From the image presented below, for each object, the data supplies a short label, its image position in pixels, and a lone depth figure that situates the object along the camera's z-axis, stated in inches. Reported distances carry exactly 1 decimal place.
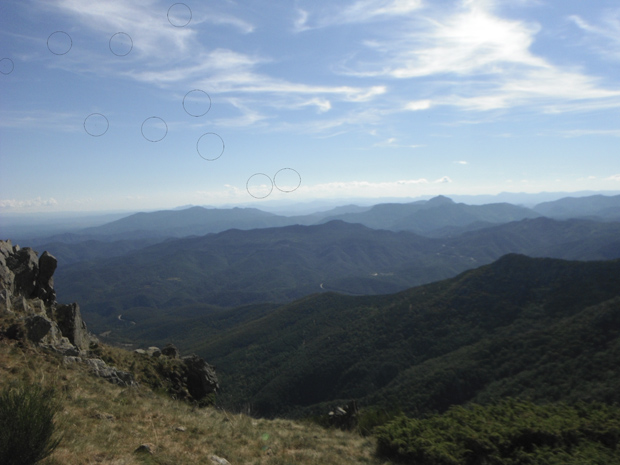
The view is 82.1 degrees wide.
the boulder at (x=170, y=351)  1006.4
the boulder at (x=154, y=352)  906.2
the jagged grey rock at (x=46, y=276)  823.1
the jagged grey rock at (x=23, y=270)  755.4
